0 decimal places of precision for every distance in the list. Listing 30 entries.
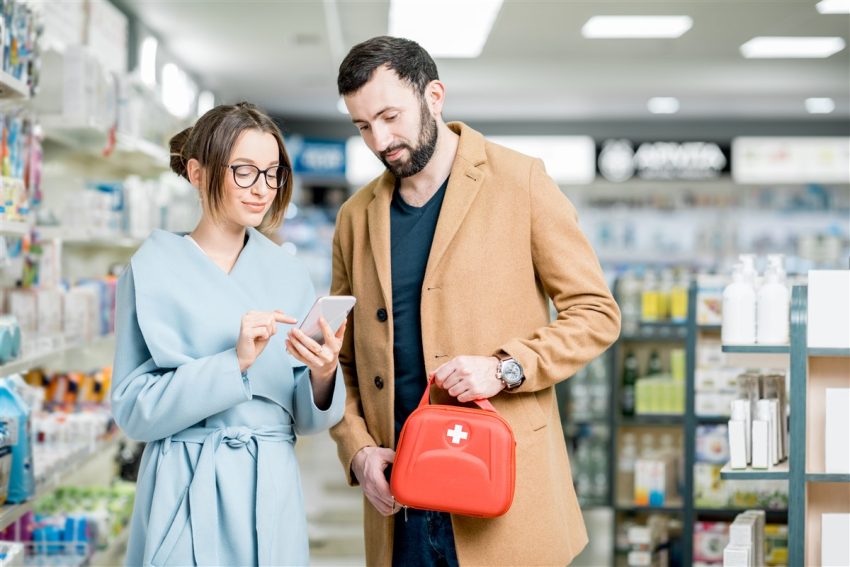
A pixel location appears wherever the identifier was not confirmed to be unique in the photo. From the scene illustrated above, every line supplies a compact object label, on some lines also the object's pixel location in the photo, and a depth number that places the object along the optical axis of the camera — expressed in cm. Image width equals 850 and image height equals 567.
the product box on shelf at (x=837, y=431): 283
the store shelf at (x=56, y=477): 302
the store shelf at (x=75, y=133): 428
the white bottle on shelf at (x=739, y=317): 300
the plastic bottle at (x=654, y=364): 628
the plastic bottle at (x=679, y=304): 601
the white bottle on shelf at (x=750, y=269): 308
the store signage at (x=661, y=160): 1221
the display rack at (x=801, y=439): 286
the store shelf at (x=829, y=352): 282
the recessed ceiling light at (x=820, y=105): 1129
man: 225
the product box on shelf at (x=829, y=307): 284
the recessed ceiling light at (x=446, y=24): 730
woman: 197
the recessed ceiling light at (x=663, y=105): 1133
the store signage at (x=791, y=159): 1206
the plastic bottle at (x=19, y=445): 303
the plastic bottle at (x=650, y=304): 605
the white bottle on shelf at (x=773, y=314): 299
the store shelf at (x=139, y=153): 506
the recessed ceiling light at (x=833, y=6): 713
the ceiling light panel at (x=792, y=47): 844
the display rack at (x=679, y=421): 497
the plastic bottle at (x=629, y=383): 608
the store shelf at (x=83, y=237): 436
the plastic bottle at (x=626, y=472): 605
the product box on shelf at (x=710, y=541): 528
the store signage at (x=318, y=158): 1230
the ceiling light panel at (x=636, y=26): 766
